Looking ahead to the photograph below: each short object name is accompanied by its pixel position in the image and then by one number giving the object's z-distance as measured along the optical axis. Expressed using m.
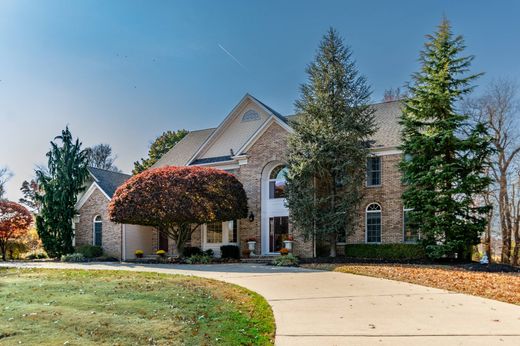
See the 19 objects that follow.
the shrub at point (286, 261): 18.06
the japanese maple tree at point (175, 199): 21.14
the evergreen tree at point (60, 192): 26.11
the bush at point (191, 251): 24.44
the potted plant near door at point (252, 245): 23.49
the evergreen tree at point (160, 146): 42.69
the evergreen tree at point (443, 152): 18.44
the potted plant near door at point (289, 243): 21.75
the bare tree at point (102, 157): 62.41
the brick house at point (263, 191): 22.20
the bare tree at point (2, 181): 46.19
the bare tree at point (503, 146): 22.73
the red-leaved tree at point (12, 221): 26.91
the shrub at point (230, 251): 23.36
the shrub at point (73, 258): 23.72
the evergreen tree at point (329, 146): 20.25
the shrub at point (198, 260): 20.66
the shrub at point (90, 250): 25.45
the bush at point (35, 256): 27.41
